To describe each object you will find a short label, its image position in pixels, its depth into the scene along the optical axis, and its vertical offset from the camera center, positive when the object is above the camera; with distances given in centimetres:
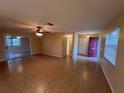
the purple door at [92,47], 640 -34
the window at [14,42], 761 -2
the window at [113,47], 196 -10
